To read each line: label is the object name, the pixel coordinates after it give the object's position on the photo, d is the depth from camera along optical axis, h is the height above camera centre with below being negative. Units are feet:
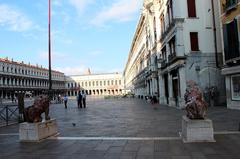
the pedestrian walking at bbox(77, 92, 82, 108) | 64.00 -2.67
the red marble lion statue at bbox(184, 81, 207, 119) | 17.87 -1.51
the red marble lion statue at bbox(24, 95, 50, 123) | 20.16 -1.87
